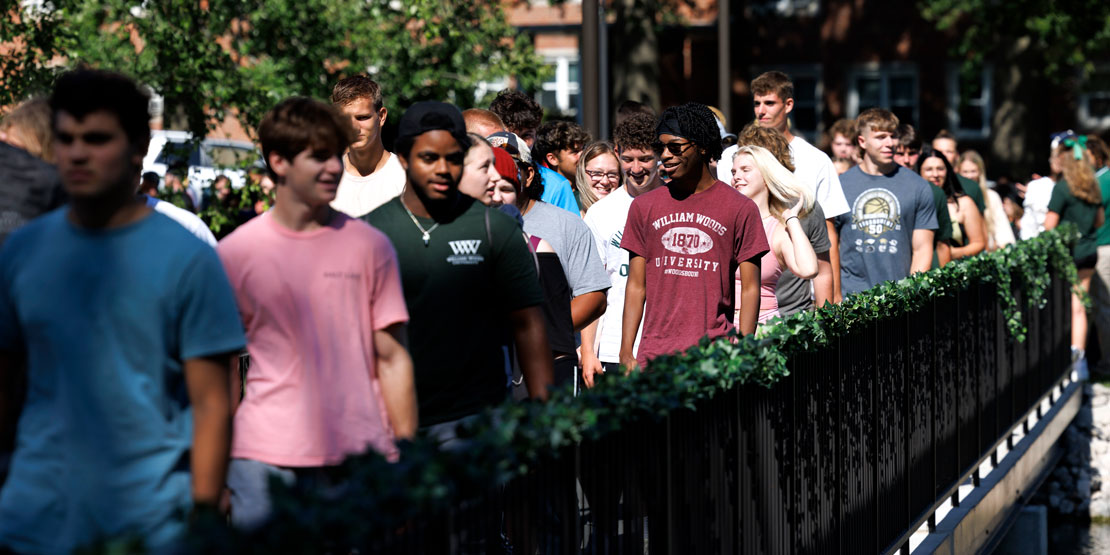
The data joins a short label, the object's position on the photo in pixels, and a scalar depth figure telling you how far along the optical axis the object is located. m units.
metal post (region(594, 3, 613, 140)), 19.42
